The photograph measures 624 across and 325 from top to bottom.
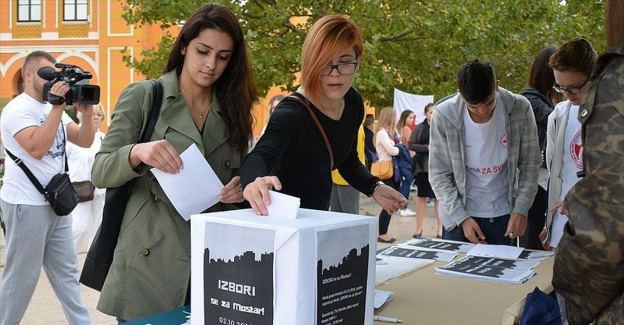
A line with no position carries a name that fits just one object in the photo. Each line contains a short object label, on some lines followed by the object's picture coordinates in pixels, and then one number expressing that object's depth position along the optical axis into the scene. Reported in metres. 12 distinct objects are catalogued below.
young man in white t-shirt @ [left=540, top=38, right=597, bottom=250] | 2.94
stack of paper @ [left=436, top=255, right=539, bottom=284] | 2.34
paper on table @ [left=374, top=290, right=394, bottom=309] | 1.94
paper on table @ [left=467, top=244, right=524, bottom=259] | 2.73
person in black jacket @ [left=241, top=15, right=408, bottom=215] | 2.04
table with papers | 1.86
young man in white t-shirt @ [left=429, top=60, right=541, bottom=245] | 3.13
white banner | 11.30
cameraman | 3.57
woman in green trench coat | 2.00
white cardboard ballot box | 1.30
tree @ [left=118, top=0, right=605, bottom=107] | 8.88
